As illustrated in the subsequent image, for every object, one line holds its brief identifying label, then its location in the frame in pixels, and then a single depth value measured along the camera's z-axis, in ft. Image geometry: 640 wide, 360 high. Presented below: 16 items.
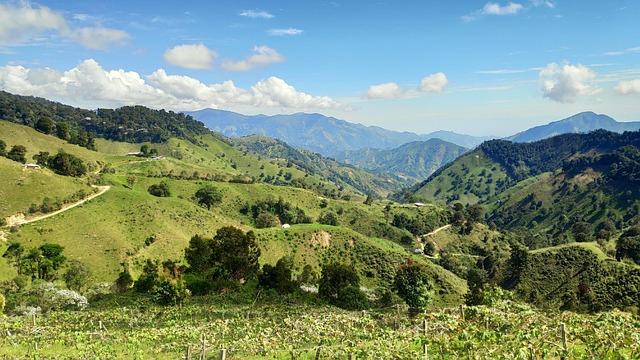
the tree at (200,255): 222.69
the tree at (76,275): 223.79
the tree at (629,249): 358.66
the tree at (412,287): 237.04
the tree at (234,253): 217.15
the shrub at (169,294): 162.50
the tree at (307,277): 250.78
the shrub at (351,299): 199.31
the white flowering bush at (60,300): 164.45
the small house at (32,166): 358.64
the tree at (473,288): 250.74
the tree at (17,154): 410.68
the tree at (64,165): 396.98
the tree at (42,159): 402.85
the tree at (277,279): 206.90
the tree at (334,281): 208.13
